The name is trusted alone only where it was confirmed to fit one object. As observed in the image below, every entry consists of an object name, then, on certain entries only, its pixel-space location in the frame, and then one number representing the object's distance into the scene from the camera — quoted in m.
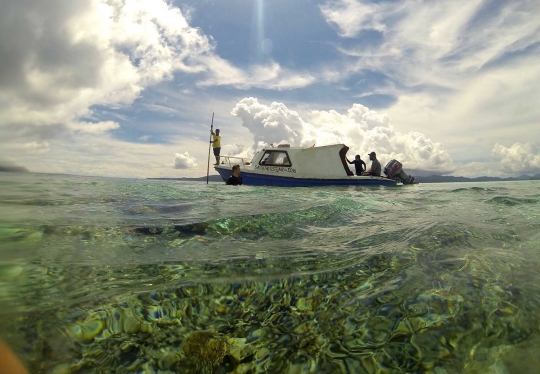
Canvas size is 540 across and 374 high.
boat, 16.33
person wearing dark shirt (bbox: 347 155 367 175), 18.09
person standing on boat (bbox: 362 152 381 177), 17.86
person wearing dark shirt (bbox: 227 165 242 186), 14.38
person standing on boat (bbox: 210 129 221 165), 19.34
